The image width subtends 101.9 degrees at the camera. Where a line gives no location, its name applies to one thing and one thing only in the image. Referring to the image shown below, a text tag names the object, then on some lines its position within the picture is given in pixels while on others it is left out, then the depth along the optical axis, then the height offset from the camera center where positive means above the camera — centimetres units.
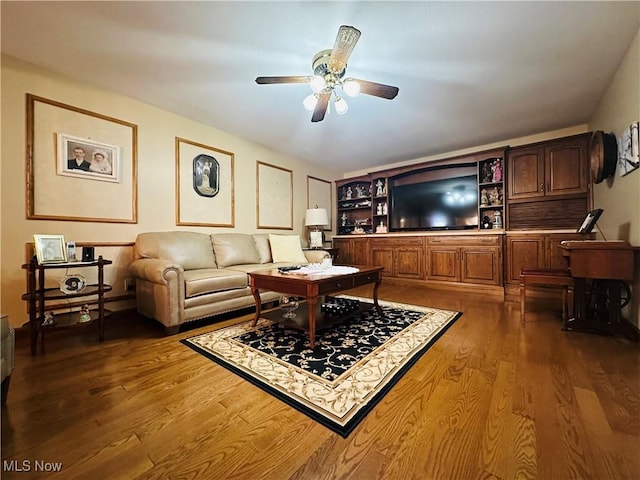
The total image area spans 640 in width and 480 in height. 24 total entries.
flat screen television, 414 +57
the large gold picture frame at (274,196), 416 +70
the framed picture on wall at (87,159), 240 +78
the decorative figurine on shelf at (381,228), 507 +20
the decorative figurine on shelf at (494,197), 402 +64
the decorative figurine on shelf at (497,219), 394 +28
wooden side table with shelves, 185 -43
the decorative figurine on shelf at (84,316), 205 -64
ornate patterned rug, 126 -79
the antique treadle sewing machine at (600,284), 198 -39
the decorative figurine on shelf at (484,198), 408 +63
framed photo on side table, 196 -8
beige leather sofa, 221 -34
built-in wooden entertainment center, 340 +22
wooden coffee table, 188 -39
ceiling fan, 184 +122
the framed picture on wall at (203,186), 324 +70
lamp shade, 462 +37
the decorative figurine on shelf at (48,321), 191 -62
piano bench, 231 -38
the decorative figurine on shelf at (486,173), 405 +102
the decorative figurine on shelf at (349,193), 562 +97
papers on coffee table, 224 -30
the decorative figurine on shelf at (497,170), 391 +103
